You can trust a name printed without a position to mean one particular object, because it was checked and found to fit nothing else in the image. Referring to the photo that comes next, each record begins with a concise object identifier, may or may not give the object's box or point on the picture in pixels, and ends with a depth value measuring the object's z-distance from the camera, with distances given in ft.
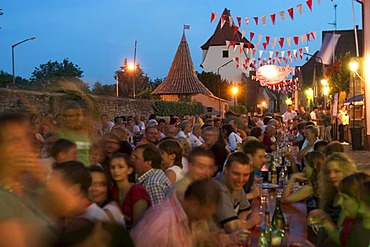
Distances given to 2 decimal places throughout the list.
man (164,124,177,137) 30.71
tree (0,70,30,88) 223.34
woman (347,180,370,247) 9.93
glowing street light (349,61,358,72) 65.48
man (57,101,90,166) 18.94
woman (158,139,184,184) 17.58
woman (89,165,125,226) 12.69
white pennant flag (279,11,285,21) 55.83
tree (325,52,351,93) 112.05
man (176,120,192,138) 33.35
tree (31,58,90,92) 302.04
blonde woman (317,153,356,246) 13.99
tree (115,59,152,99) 207.10
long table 14.17
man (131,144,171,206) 14.60
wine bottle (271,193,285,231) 13.89
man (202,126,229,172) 23.34
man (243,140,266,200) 18.89
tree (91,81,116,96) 220.06
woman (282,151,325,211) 17.80
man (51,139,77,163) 16.14
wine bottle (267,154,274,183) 24.55
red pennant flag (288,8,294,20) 54.21
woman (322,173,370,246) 11.00
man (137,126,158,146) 26.13
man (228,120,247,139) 36.62
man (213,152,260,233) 13.44
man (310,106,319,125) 78.33
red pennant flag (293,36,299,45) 70.23
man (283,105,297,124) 77.41
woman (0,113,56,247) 7.64
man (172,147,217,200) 11.99
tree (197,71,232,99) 200.44
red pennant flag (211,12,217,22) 55.52
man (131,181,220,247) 9.33
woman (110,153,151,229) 12.87
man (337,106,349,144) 76.79
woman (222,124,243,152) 32.85
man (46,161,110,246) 9.77
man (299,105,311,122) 63.38
